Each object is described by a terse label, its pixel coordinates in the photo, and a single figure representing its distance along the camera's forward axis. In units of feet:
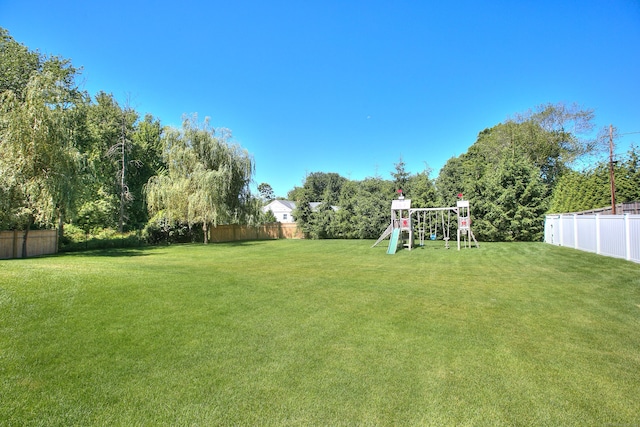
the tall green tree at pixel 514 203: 67.41
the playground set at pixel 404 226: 51.38
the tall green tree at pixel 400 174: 88.94
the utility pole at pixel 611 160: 55.38
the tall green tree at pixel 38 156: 41.70
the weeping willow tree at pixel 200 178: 66.59
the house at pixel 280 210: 150.00
